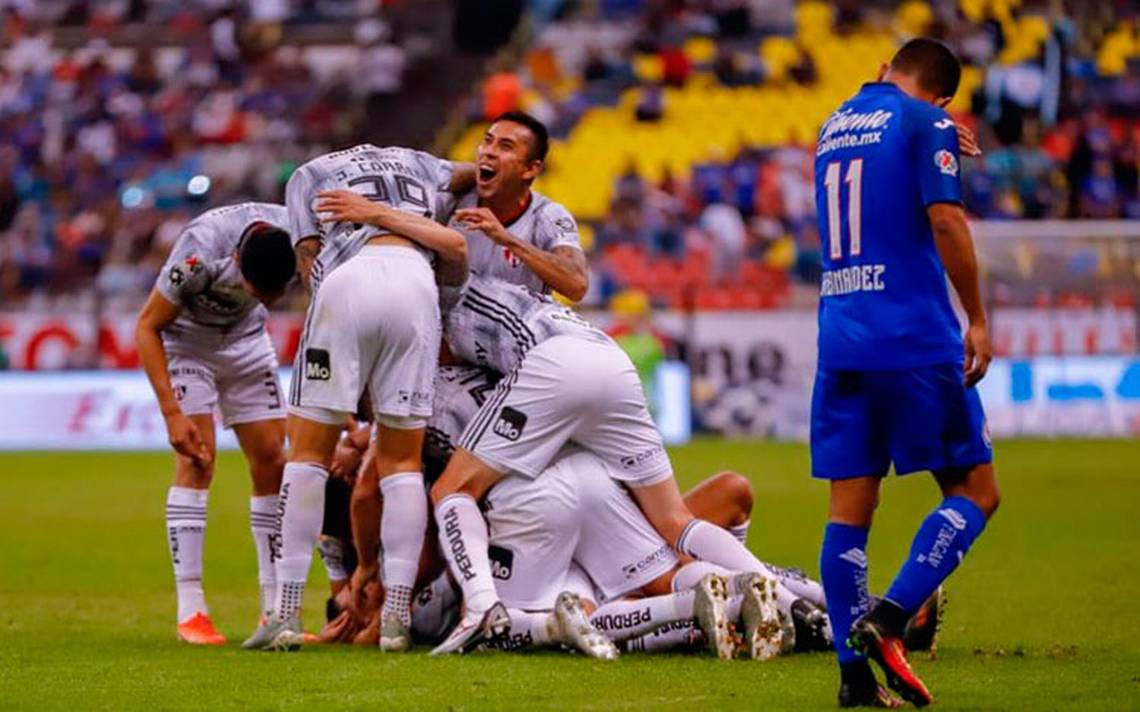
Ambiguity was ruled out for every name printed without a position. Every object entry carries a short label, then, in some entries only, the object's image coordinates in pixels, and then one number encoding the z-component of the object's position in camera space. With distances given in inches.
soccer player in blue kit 513.0
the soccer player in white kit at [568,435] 665.6
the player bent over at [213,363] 722.8
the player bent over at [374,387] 652.7
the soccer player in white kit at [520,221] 702.5
